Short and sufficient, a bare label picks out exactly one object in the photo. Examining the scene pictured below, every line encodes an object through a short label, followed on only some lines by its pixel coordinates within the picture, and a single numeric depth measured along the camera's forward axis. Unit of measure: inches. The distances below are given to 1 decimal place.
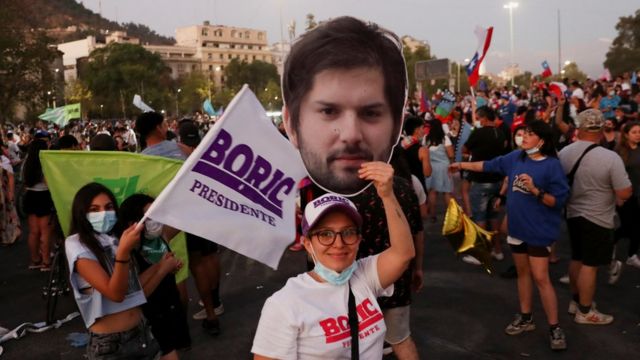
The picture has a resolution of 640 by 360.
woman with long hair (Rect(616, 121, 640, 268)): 227.9
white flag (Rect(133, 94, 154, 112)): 431.3
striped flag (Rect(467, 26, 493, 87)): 249.1
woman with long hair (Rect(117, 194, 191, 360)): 116.7
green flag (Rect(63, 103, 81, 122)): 495.1
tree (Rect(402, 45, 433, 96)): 1935.0
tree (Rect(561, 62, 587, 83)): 3897.6
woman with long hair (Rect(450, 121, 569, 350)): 166.2
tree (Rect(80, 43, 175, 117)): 2974.9
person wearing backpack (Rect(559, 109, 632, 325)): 172.2
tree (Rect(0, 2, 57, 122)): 900.6
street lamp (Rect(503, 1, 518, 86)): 1556.3
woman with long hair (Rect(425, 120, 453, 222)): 323.0
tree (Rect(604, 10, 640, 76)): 1865.2
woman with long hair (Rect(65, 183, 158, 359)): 102.3
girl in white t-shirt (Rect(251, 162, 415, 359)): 73.9
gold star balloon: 153.3
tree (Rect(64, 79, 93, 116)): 2347.4
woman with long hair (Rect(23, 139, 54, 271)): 261.9
